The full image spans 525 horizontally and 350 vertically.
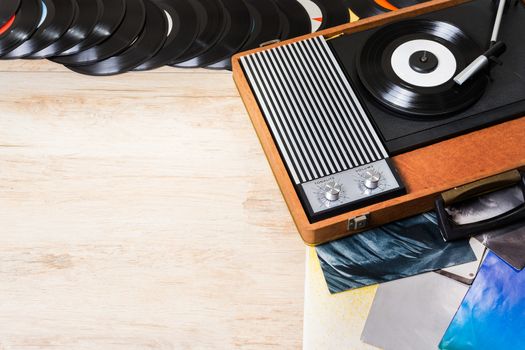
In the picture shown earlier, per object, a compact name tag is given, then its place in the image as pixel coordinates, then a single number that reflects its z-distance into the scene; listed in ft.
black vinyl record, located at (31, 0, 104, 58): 6.33
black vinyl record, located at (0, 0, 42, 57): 6.35
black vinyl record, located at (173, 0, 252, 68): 6.31
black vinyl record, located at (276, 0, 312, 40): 6.36
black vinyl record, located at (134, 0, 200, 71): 6.32
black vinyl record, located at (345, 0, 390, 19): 6.45
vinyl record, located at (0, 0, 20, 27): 6.41
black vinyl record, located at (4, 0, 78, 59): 6.33
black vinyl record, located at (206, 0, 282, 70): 6.31
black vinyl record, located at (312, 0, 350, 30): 6.40
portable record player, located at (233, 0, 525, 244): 5.54
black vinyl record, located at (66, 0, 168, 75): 6.31
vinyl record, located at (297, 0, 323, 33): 6.42
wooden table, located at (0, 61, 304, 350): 5.65
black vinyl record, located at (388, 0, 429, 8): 6.44
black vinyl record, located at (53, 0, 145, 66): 6.30
